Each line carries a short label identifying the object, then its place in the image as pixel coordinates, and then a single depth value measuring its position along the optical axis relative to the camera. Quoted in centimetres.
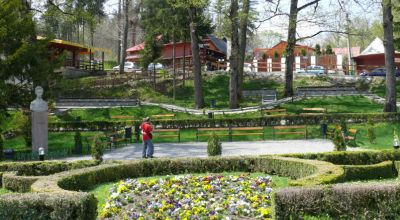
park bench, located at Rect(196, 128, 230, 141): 2442
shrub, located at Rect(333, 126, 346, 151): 1630
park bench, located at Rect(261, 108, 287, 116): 2844
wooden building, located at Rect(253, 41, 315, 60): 6362
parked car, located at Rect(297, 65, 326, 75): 4294
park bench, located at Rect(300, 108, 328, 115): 2784
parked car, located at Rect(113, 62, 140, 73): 5938
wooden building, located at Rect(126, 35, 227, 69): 5059
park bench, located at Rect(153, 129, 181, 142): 2443
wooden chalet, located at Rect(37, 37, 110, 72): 4600
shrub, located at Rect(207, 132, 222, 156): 1631
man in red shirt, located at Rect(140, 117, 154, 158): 1748
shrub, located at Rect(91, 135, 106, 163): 1553
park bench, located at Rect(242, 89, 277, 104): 3367
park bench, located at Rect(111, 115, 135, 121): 2889
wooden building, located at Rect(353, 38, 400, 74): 5503
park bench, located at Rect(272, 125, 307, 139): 2353
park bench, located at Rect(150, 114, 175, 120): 2831
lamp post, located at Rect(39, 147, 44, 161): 1580
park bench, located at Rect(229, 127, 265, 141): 2359
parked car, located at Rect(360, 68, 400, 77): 4278
